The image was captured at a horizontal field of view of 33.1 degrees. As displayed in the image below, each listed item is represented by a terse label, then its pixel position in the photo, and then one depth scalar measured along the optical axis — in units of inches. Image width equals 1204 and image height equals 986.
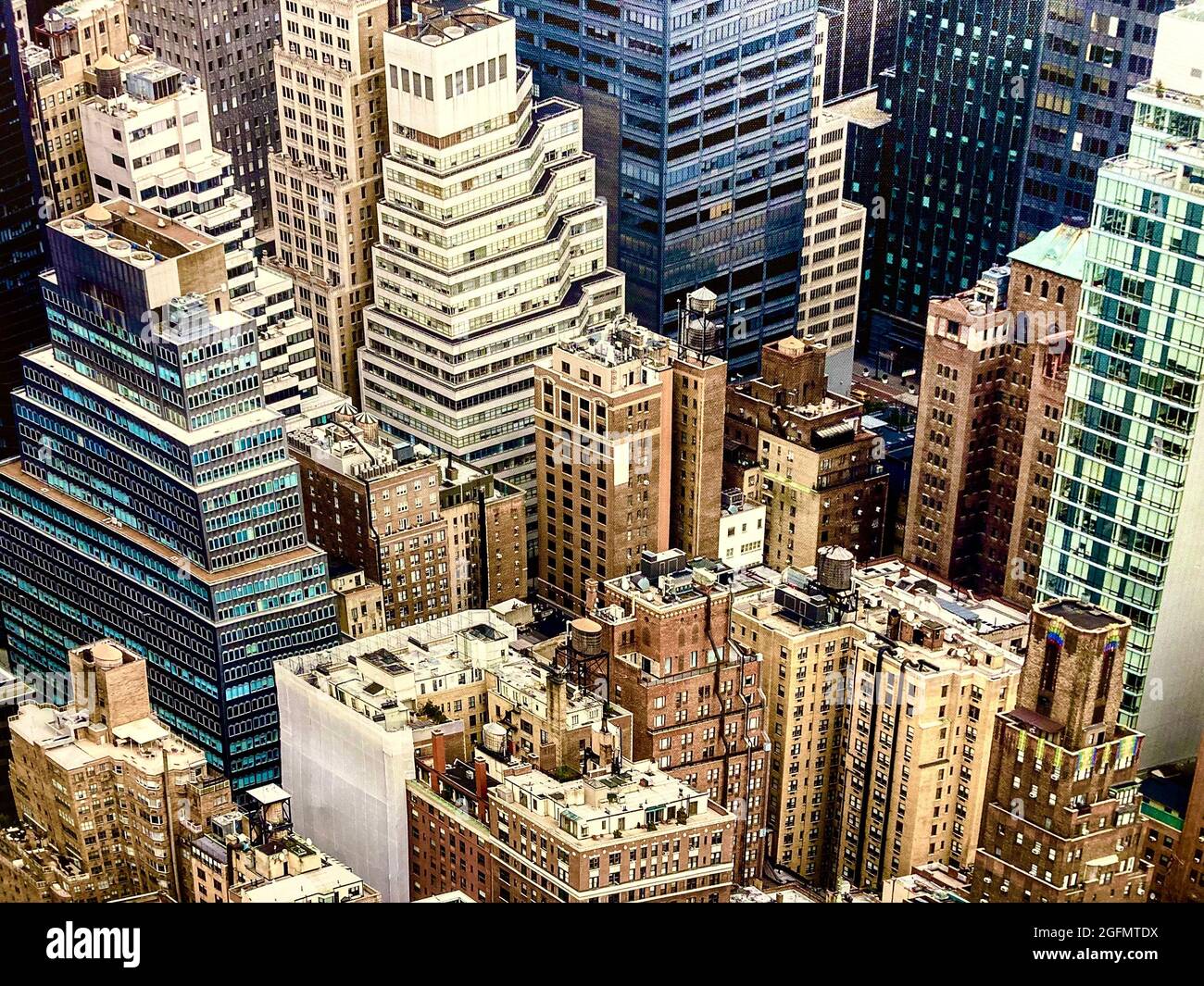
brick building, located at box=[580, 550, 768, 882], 7426.2
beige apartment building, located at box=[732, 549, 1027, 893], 7583.7
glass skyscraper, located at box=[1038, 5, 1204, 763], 6889.8
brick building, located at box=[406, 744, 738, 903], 6688.0
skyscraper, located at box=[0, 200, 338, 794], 7829.7
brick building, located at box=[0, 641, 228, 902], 7317.9
